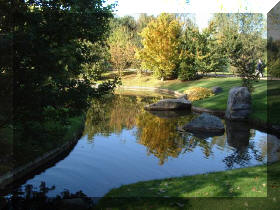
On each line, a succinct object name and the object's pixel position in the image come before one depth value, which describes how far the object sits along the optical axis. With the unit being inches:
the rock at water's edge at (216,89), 1789.0
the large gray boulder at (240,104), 1252.5
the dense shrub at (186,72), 2422.5
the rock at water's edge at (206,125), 1084.5
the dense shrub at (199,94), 1751.8
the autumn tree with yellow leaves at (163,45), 2485.2
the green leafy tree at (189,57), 2429.9
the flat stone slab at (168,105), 1537.0
